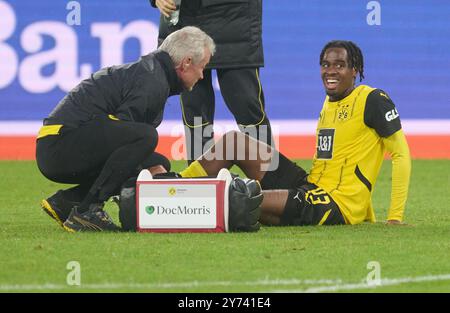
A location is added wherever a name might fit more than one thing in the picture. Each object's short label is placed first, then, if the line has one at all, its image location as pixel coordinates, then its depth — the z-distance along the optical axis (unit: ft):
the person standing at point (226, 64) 42.45
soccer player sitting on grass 38.19
